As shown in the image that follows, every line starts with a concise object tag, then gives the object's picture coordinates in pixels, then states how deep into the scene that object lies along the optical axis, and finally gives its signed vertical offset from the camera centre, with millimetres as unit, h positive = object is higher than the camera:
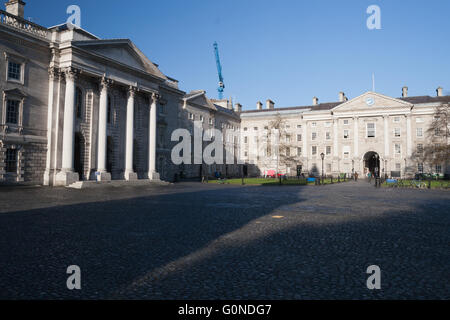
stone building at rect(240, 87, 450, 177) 57500 +7290
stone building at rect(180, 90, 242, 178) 51938 +9194
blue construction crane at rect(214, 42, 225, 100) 129000 +38603
